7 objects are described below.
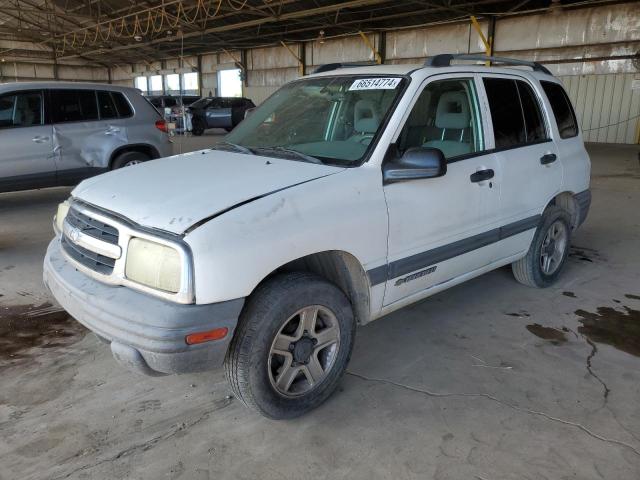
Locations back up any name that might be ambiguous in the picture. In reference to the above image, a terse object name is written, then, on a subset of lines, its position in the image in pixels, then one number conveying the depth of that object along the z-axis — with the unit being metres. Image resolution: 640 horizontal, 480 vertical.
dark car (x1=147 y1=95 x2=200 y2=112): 22.39
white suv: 2.14
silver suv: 6.71
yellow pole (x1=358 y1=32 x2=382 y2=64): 20.88
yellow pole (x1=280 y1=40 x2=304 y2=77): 24.30
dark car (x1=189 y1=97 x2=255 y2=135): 20.30
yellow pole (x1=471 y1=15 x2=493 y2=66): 16.92
